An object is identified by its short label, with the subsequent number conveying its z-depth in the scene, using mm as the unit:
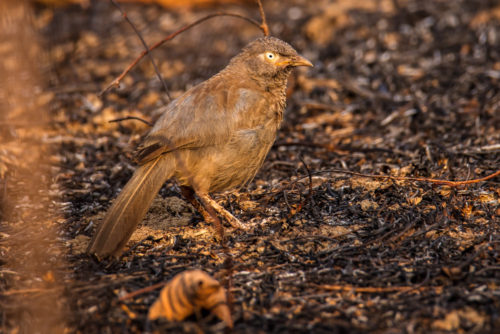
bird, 8125
